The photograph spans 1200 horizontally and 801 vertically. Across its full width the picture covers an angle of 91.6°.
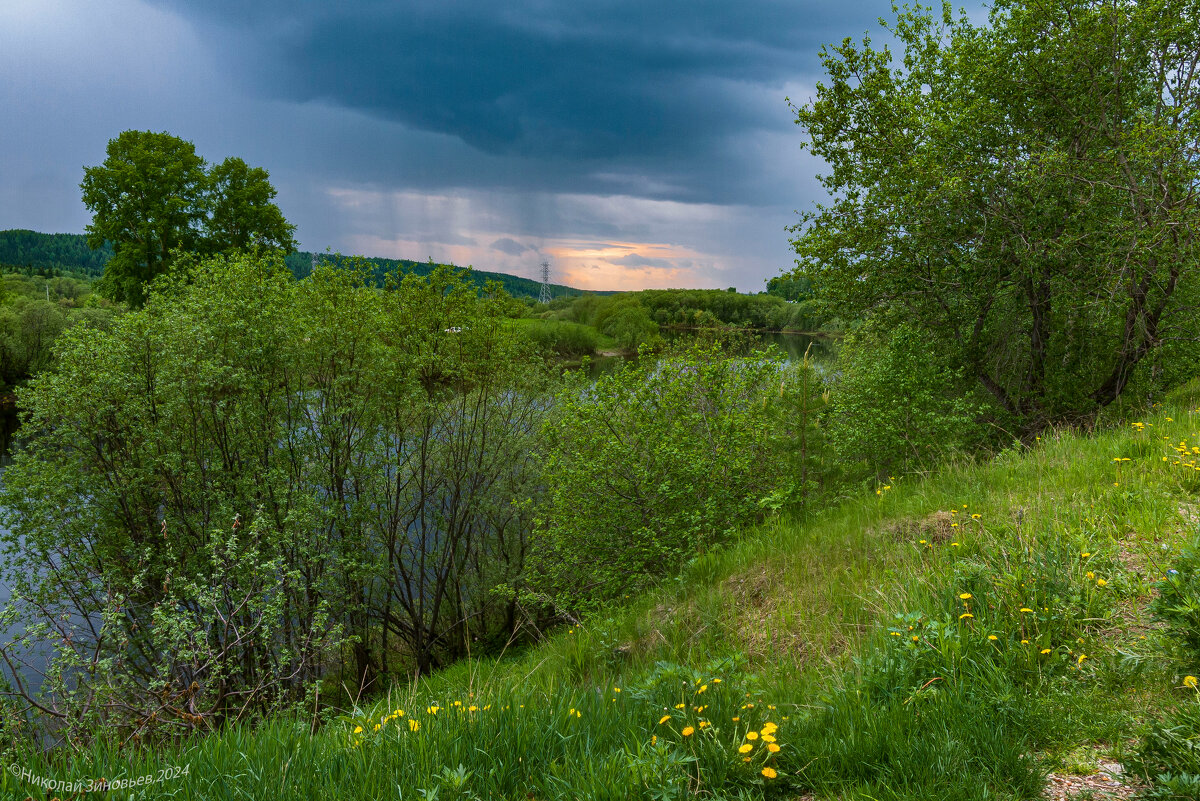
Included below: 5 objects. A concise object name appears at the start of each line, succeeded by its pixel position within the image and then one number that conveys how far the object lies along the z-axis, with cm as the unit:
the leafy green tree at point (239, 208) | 3020
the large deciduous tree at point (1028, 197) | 972
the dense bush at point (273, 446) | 1210
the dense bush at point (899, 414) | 1005
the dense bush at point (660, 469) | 978
